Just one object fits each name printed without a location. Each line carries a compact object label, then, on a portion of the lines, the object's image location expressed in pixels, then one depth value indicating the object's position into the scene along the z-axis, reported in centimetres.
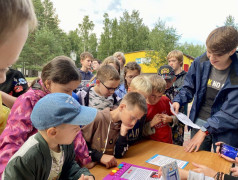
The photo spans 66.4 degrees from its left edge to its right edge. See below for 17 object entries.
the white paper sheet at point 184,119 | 189
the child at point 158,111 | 231
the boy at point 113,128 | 167
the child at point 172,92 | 272
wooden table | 150
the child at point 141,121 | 208
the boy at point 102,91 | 230
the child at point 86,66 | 533
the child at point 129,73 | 319
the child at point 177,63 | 369
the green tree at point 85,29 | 3303
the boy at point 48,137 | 96
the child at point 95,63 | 527
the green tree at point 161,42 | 2267
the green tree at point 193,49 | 5322
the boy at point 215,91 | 185
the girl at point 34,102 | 117
